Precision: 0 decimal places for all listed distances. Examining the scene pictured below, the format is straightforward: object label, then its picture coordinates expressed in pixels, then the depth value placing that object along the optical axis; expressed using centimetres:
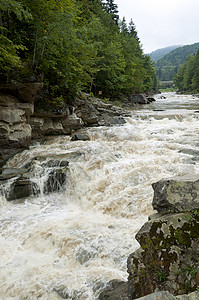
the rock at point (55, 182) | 907
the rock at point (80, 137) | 1397
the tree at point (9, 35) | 765
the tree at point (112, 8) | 4831
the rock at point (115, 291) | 314
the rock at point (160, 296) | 182
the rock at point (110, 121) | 1814
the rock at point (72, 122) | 1557
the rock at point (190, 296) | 190
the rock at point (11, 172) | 909
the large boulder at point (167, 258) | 248
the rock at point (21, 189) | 855
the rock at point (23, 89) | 1053
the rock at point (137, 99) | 3786
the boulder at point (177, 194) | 308
